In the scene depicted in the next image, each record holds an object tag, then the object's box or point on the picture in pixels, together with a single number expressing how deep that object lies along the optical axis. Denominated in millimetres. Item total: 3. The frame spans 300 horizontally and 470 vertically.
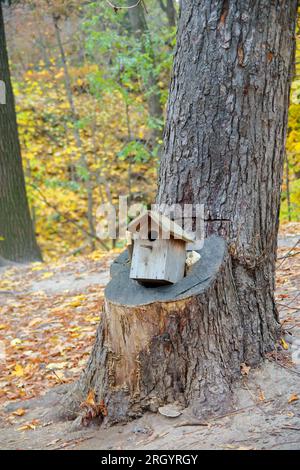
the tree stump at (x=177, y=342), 3361
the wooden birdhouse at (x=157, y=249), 3299
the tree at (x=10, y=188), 10039
